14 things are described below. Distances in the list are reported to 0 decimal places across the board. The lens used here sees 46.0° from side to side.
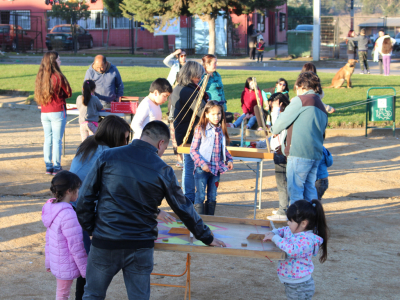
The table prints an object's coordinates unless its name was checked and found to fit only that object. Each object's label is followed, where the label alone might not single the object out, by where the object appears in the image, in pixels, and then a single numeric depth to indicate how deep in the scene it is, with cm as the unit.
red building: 3728
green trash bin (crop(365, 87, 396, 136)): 1148
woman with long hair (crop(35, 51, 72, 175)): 755
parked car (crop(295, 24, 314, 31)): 3932
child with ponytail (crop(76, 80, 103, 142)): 817
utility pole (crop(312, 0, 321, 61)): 2434
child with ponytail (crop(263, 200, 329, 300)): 345
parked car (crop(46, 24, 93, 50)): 3312
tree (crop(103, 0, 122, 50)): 3322
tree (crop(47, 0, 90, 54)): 3488
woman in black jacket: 624
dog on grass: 1549
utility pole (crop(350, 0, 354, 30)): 3767
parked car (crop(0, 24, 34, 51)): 3297
